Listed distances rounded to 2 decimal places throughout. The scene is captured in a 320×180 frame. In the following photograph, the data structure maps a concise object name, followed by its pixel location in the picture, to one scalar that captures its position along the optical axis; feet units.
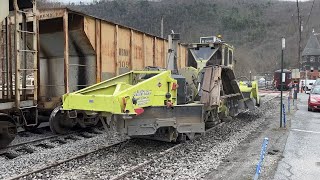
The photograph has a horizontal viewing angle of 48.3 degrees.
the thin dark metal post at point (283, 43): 38.91
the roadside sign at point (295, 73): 81.61
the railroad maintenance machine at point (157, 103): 23.03
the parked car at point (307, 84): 135.87
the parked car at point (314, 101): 56.65
